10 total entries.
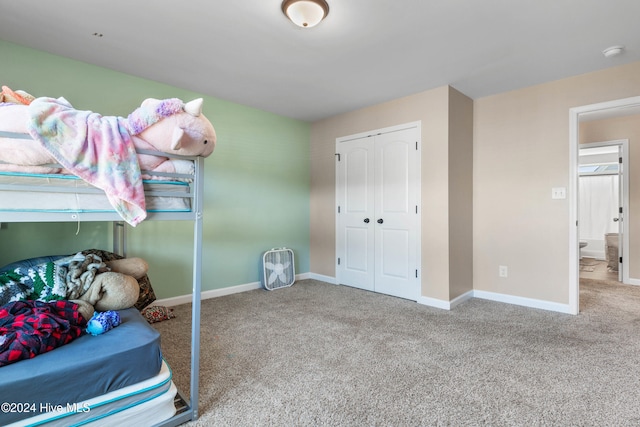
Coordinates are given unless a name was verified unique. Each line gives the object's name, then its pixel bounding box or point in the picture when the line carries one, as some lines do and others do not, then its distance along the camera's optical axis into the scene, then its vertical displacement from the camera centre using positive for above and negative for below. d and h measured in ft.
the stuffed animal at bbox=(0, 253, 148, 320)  5.96 -1.32
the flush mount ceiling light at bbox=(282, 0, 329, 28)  6.42 +4.06
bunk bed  4.11 -1.96
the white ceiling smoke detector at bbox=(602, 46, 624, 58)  8.36 +4.18
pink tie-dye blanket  4.35 +0.92
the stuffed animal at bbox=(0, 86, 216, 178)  4.30 +1.25
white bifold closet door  11.98 +0.04
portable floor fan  13.47 -2.31
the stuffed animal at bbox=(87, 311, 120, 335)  5.27 -1.77
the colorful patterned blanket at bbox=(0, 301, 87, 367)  4.29 -1.61
